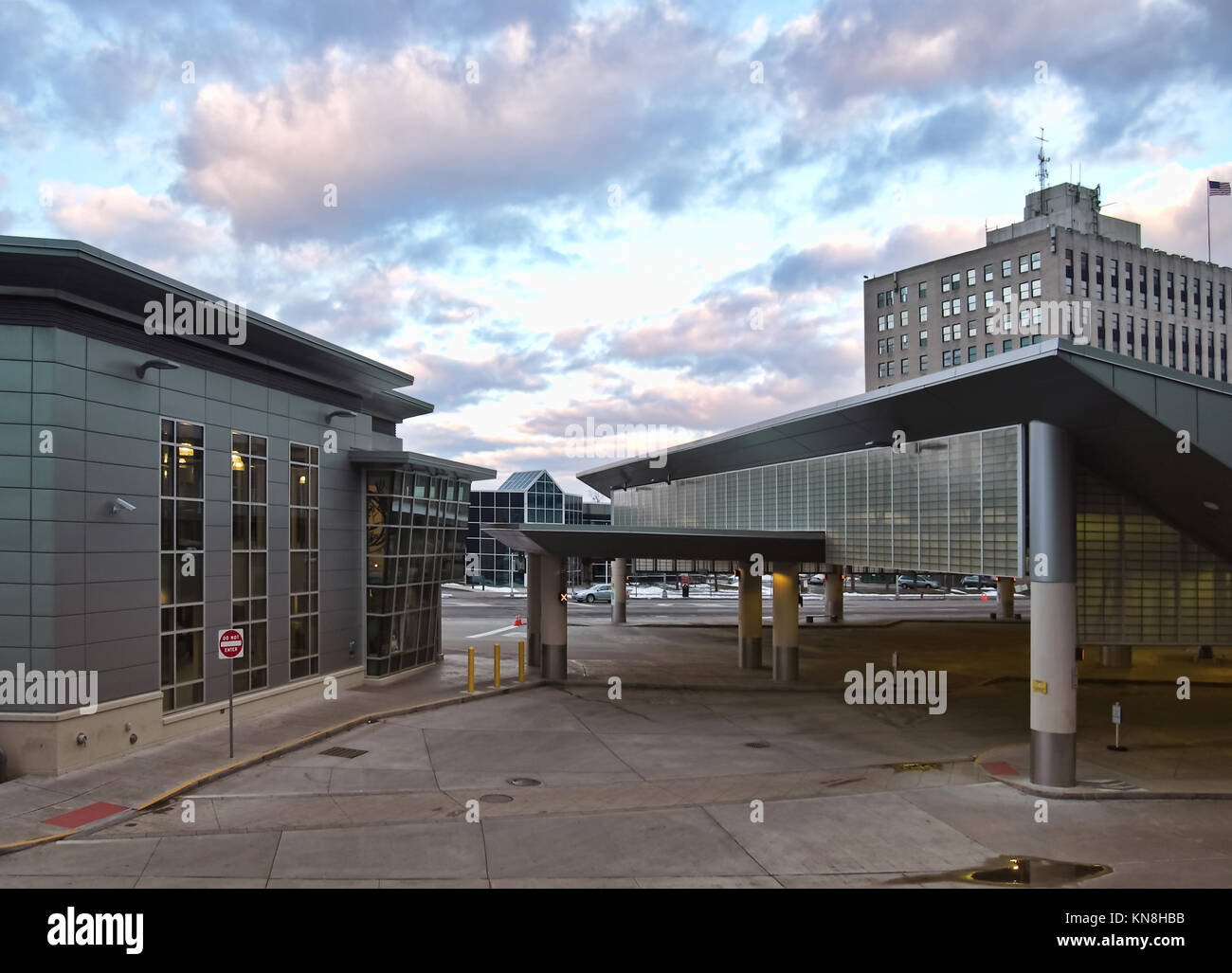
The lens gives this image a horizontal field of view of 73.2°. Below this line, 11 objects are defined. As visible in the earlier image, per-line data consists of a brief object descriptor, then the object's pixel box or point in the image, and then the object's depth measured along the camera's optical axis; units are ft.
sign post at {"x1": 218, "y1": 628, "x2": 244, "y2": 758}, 55.26
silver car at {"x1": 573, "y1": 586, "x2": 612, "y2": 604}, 209.97
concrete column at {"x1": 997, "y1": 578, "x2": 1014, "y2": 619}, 177.06
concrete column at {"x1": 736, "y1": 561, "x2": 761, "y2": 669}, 105.91
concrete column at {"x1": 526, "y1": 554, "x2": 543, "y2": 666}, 103.50
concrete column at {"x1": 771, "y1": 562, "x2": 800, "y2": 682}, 94.79
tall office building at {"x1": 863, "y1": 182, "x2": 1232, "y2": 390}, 236.22
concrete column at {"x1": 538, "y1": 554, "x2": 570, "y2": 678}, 89.30
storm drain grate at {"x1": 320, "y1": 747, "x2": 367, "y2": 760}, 58.46
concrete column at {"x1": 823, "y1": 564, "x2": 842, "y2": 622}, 169.78
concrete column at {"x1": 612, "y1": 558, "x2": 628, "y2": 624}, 162.71
